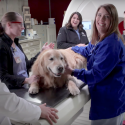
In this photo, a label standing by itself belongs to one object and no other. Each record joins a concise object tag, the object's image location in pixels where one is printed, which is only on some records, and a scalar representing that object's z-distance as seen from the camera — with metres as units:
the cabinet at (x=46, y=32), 5.96
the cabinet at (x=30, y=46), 4.64
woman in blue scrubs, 1.12
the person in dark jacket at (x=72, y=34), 2.54
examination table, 1.10
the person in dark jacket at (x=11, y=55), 1.32
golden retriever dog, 1.31
